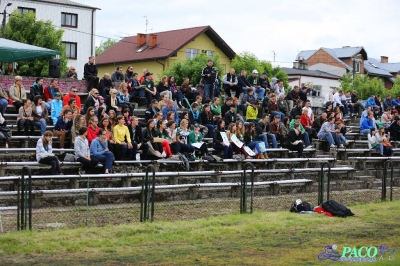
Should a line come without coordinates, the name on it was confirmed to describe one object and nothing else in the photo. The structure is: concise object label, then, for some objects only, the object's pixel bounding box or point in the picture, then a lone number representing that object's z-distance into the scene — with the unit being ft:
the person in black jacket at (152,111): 77.00
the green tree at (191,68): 208.54
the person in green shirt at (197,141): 73.92
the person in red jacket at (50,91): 75.97
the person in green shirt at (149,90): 86.28
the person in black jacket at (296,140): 85.88
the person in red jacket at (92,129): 64.03
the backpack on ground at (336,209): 61.11
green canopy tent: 79.41
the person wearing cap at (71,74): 90.94
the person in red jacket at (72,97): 72.95
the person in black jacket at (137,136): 68.59
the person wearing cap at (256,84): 99.40
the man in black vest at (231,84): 97.25
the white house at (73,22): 239.50
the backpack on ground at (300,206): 62.13
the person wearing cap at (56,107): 71.97
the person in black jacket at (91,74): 85.20
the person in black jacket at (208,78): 94.68
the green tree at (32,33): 186.50
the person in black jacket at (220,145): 76.28
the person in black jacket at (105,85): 81.05
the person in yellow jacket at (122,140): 65.98
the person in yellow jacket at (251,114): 90.38
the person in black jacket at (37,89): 76.48
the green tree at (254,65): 235.40
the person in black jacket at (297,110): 96.12
